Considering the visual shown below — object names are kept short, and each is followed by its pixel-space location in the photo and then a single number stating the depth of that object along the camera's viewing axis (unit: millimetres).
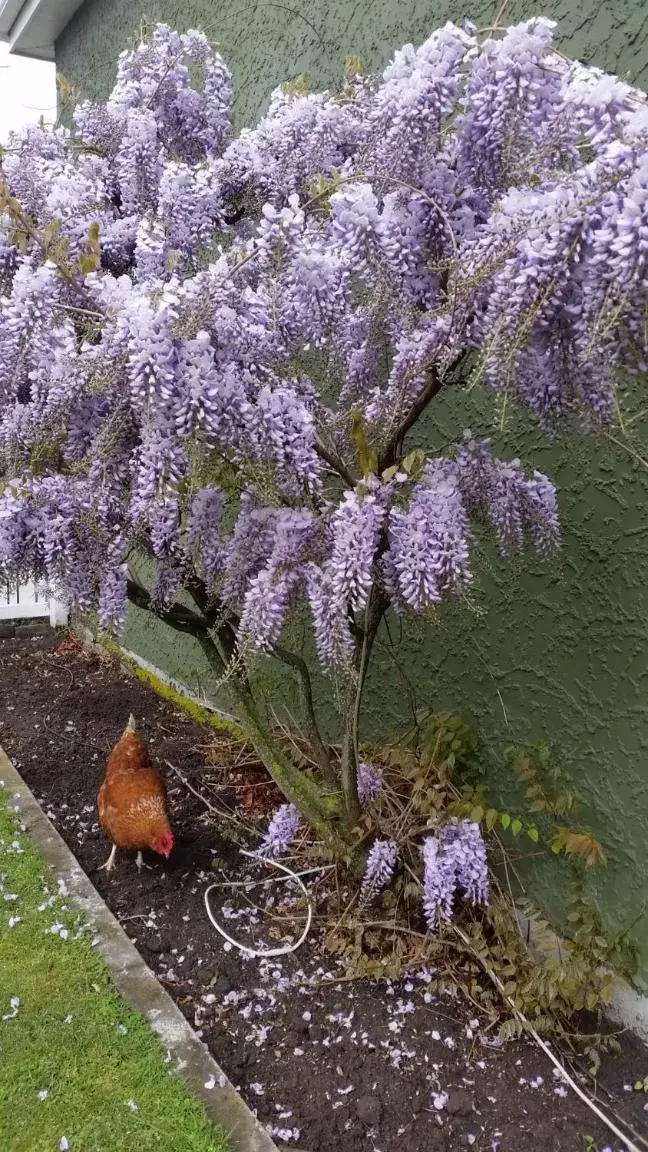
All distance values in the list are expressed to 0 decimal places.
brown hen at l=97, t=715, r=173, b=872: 2984
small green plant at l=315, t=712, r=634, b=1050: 2441
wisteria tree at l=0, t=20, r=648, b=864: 1570
